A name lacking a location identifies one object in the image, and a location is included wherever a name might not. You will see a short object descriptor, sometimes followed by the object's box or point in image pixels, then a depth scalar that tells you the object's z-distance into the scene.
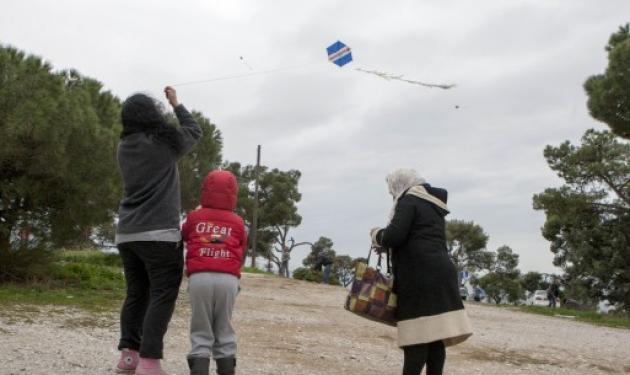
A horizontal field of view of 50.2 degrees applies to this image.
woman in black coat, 3.77
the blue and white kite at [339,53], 7.56
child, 3.63
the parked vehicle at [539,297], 35.81
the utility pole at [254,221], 33.19
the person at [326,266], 22.05
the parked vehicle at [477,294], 29.80
